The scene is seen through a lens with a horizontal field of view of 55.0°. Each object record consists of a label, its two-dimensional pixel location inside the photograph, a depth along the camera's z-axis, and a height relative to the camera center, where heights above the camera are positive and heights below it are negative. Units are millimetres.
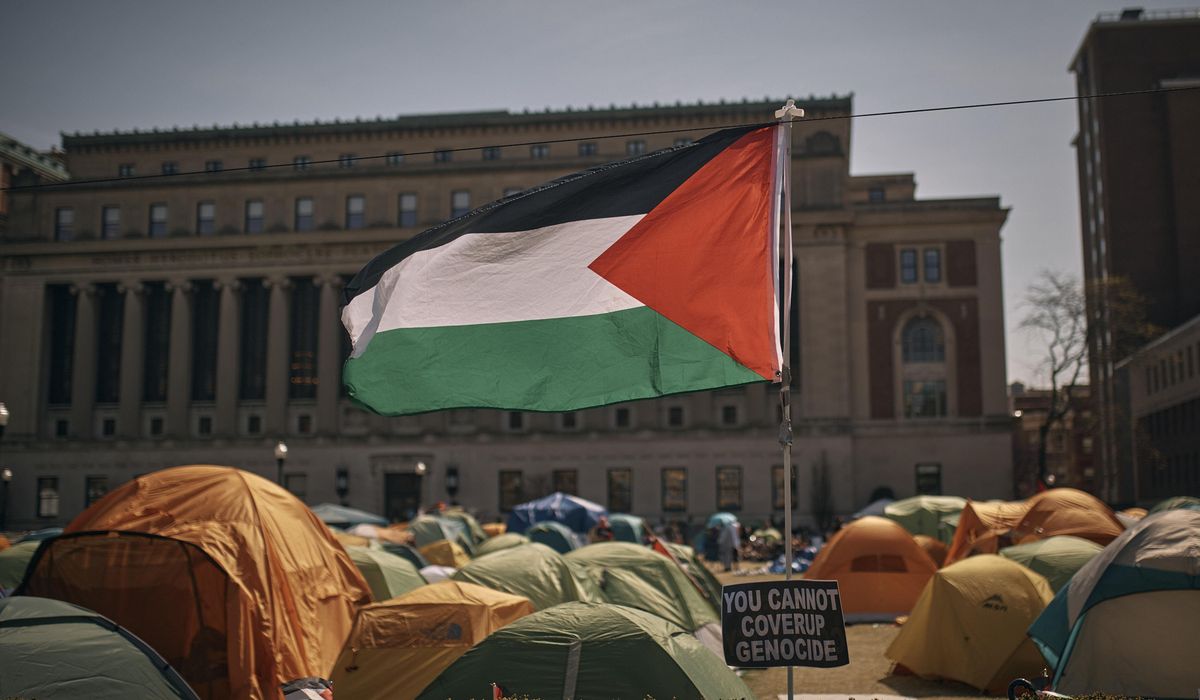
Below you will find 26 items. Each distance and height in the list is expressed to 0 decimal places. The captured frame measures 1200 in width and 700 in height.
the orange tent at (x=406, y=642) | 12195 -1875
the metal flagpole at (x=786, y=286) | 7582 +1220
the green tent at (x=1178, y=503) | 26558 -899
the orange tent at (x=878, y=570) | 23469 -2117
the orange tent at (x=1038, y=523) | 23812 -1215
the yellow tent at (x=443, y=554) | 28500 -2154
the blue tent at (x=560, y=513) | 40781 -1656
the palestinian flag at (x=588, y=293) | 9031 +1419
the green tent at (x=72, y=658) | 10000 -1702
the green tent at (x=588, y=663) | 9953 -1720
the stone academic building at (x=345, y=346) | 61969 +6793
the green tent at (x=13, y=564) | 19328 -1651
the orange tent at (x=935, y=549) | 28328 -2037
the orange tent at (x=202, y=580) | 13250 -1323
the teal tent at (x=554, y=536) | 34219 -2053
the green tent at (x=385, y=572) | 18406 -1715
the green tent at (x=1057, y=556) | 18188 -1458
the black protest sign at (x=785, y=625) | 7508 -1036
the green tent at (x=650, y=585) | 17781 -1865
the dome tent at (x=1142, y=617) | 11703 -1568
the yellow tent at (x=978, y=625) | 15141 -2140
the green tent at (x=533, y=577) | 16578 -1591
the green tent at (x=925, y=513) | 35531 -1449
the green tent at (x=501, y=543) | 25594 -1695
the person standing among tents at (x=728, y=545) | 38719 -2629
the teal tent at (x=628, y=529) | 39406 -2125
